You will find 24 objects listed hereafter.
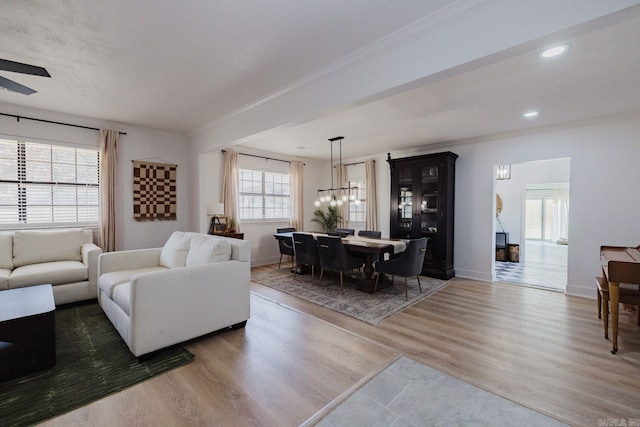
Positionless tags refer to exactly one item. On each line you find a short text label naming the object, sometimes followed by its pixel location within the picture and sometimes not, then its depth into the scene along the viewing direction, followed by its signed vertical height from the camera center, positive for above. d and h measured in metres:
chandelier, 7.09 +0.43
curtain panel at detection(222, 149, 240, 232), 5.59 +0.47
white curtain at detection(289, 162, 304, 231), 6.79 +0.37
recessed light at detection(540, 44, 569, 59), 2.15 +1.30
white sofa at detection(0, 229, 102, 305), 3.14 -0.72
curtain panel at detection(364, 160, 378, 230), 6.56 +0.35
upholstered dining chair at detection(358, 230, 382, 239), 5.21 -0.48
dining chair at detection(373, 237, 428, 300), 3.81 -0.76
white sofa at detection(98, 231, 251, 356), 2.26 -0.79
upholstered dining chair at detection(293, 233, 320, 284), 4.46 -0.67
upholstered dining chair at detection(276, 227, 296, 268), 5.27 -0.75
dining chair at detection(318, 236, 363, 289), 4.09 -0.73
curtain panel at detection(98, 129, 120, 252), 4.29 +0.27
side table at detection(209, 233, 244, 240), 5.05 -0.49
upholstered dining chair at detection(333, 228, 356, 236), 5.66 -0.46
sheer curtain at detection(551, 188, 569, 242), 9.29 -0.13
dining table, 4.02 -0.60
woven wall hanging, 4.68 +0.31
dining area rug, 3.45 -1.27
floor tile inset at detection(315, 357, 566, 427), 1.65 -1.29
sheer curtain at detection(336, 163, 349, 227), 7.30 +0.73
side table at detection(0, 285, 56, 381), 1.99 -0.99
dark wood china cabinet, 5.11 +0.11
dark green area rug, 1.74 -1.27
